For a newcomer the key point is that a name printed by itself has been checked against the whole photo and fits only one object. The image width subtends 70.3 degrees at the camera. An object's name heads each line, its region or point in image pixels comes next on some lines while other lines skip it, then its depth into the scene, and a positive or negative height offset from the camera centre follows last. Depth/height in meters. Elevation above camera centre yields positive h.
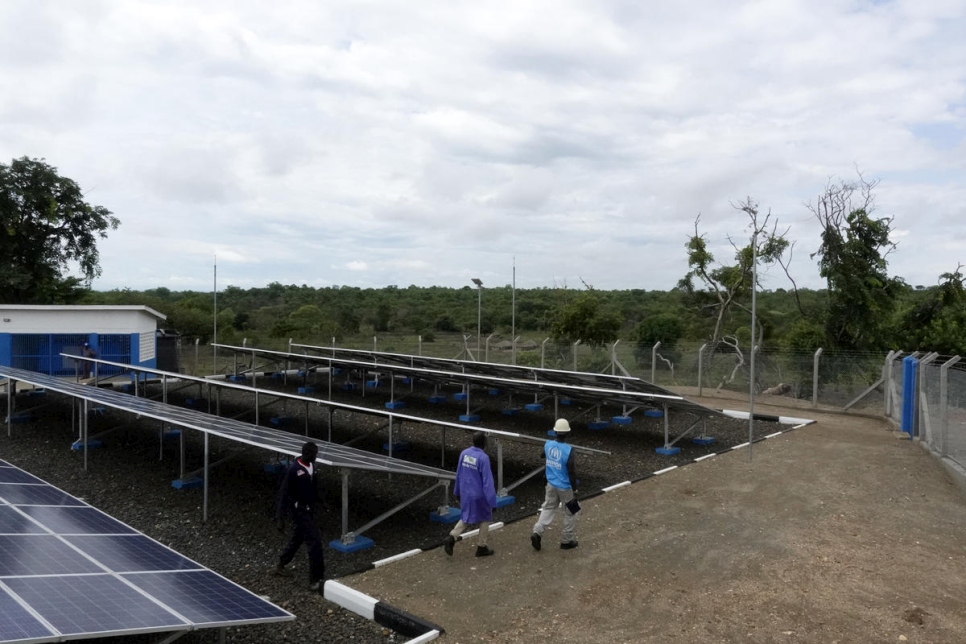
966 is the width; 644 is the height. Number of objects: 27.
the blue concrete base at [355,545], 7.60 -2.53
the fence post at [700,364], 20.38 -1.33
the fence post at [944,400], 11.06 -1.30
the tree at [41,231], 30.92 +3.99
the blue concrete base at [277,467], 10.99 -2.41
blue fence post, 13.88 -1.49
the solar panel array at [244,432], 7.54 -1.55
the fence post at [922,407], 12.74 -1.66
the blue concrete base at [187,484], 10.44 -2.55
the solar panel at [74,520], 6.77 -2.12
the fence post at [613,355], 21.81 -1.14
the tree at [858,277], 21.83 +1.37
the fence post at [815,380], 17.91 -1.59
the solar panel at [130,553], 5.84 -2.14
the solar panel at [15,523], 6.30 -1.97
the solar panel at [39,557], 5.16 -1.94
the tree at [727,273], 23.44 +1.66
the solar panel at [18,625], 3.83 -1.80
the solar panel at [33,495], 7.71 -2.11
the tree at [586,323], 28.31 -0.17
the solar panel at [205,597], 4.86 -2.14
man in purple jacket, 7.22 -1.81
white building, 23.14 -0.61
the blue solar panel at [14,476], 8.82 -2.12
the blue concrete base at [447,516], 8.69 -2.52
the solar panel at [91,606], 4.23 -1.93
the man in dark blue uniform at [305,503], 6.53 -1.77
